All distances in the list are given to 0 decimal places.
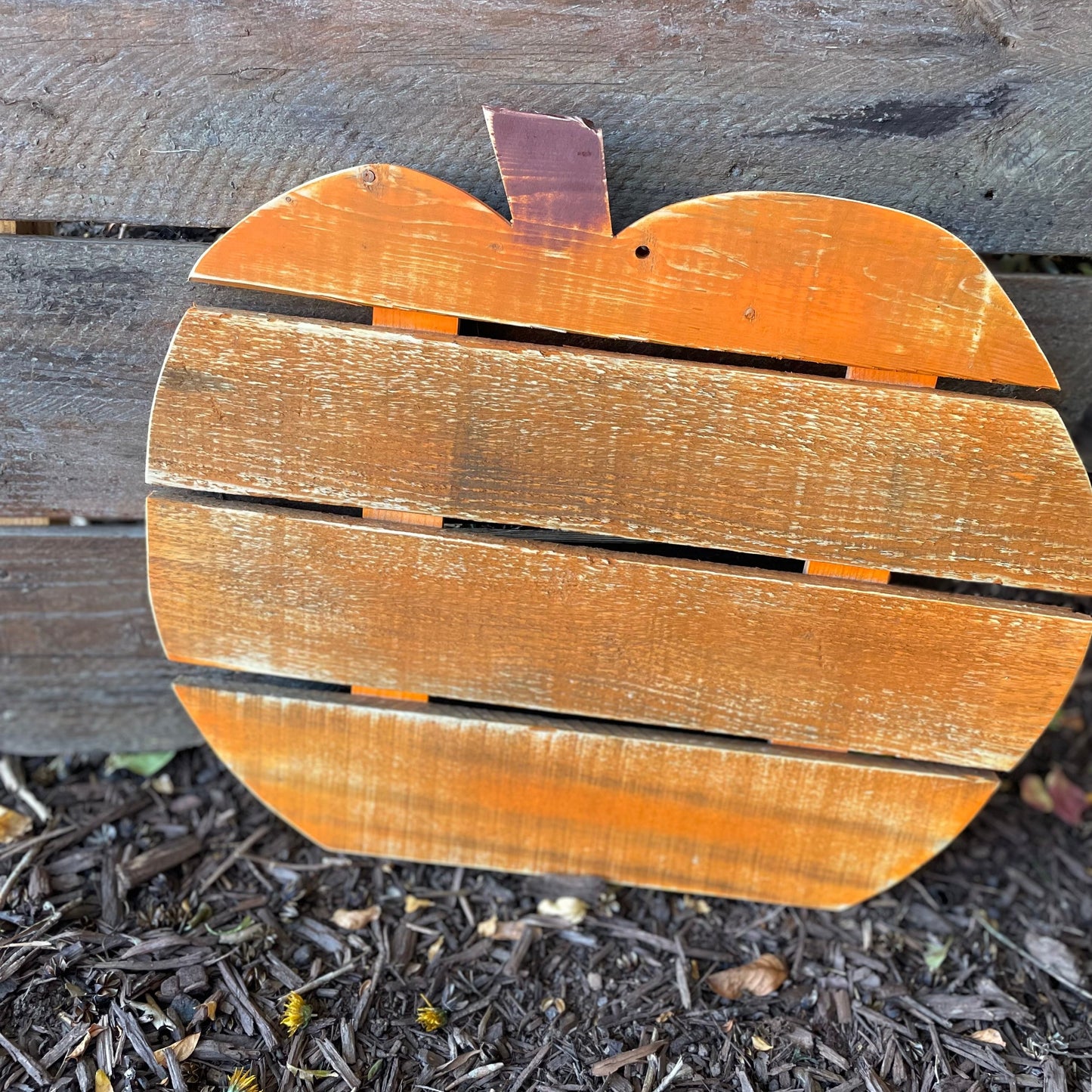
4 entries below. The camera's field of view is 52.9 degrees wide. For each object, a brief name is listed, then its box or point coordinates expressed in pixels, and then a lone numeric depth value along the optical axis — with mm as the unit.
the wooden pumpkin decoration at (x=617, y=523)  465
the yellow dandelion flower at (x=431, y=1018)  519
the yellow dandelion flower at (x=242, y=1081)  480
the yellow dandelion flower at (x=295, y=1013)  510
